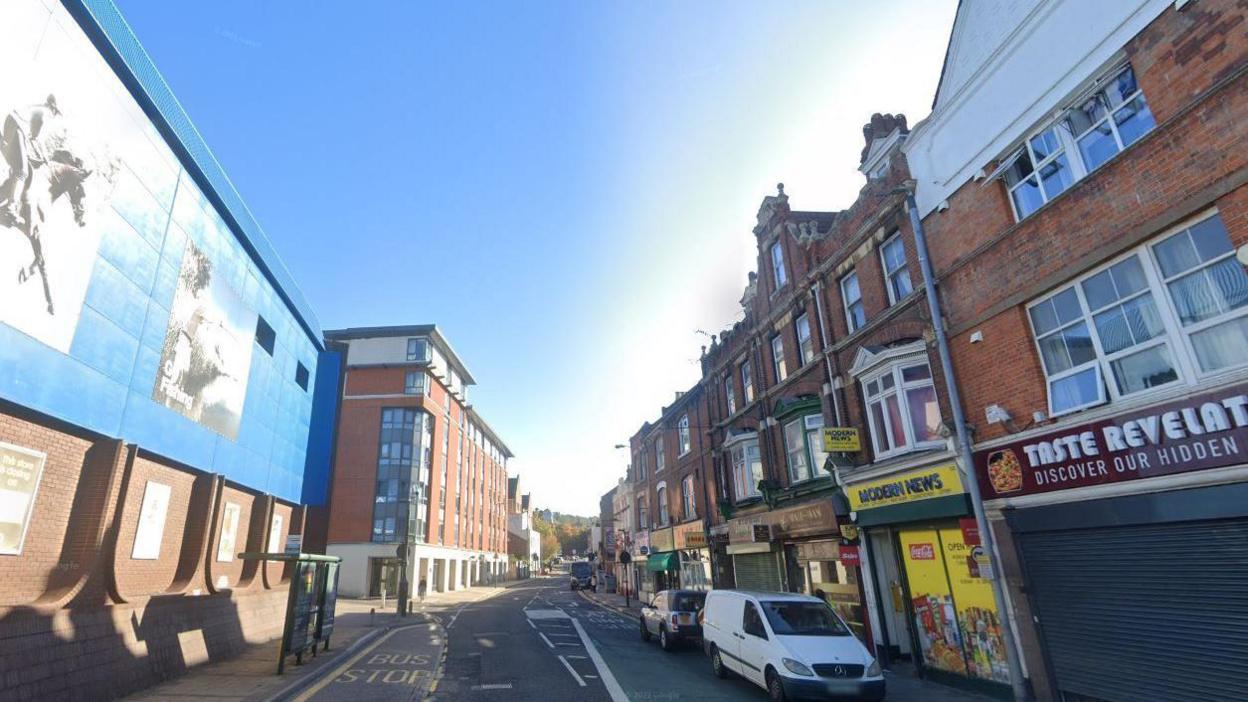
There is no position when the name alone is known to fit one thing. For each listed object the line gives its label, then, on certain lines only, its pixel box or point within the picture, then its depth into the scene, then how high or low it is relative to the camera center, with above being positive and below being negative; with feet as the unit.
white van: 31.19 -6.23
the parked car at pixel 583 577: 179.63 -7.73
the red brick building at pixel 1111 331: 25.21 +9.45
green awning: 101.86 -2.73
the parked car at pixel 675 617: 53.31 -6.42
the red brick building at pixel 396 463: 145.69 +25.34
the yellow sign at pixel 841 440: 48.19 +7.52
